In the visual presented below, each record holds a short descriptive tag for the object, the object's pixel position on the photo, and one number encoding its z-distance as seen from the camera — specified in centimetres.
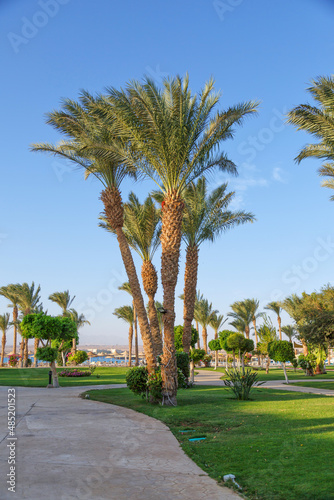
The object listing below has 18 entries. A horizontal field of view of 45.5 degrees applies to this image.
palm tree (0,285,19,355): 5268
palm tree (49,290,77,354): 5878
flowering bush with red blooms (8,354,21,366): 4381
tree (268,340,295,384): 2334
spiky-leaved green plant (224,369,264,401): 1381
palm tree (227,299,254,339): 5503
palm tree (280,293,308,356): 4526
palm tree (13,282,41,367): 5069
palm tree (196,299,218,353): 5162
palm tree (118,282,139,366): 4914
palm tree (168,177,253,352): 1983
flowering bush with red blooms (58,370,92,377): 3015
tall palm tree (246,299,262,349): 5497
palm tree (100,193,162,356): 2144
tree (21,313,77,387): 1973
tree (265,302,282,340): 5622
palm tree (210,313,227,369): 5593
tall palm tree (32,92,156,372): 1429
